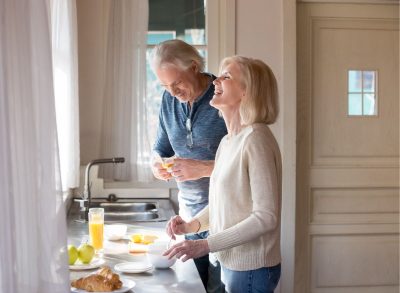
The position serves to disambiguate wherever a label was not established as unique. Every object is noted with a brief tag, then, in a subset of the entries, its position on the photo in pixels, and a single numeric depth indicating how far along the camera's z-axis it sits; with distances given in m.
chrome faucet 3.04
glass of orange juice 2.32
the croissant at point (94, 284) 1.72
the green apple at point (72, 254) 2.03
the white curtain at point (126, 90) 3.73
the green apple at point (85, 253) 2.06
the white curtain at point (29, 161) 1.25
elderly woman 1.85
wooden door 3.76
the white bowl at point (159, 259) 1.98
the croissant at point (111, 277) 1.75
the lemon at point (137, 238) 2.39
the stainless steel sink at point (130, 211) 3.22
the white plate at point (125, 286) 1.72
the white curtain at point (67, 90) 2.98
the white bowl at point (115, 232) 2.50
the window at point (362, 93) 3.82
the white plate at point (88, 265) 2.01
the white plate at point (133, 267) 1.96
